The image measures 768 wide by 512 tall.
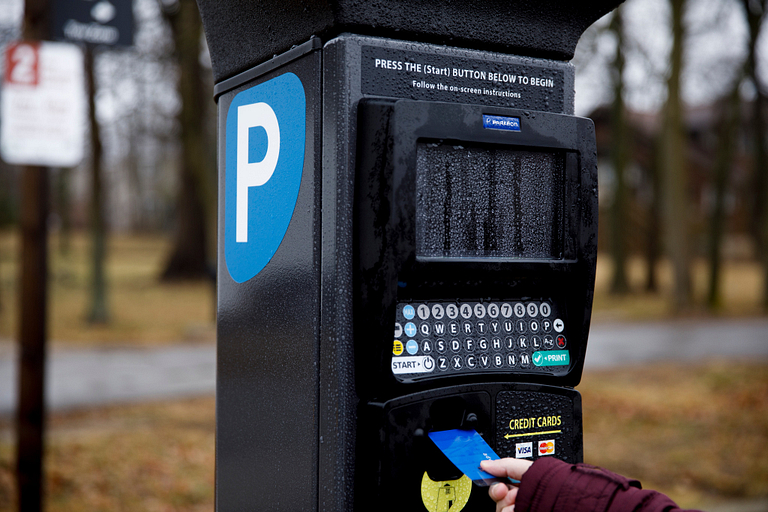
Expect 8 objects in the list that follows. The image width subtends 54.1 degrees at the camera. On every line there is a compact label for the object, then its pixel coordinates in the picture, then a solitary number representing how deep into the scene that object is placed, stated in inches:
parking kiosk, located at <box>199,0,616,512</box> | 54.7
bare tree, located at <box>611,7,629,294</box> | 590.2
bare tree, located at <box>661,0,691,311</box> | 499.8
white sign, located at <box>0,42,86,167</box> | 151.9
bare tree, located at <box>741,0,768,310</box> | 498.0
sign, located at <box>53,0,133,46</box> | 151.6
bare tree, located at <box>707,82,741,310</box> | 637.3
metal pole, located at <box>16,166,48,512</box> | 157.2
